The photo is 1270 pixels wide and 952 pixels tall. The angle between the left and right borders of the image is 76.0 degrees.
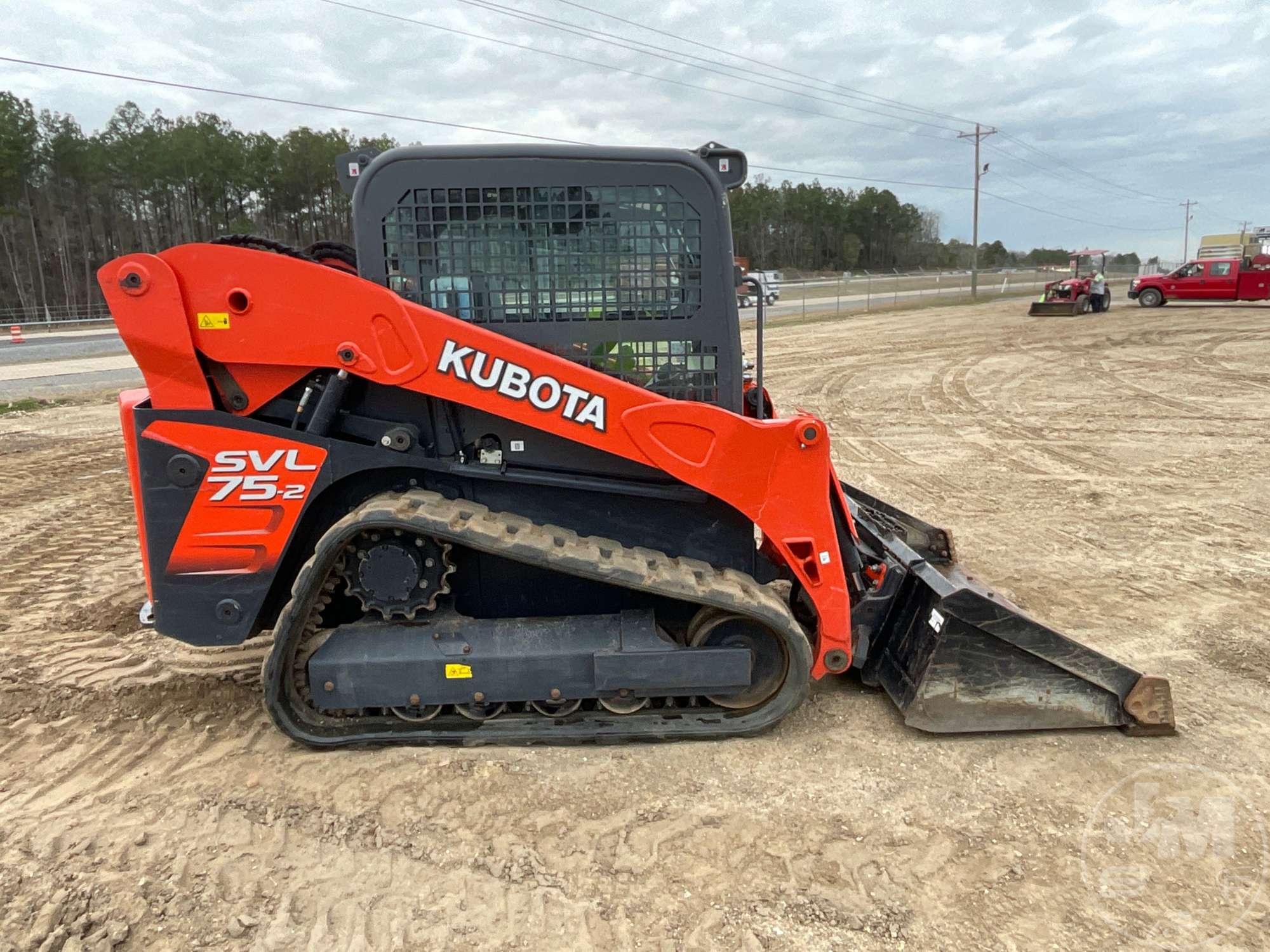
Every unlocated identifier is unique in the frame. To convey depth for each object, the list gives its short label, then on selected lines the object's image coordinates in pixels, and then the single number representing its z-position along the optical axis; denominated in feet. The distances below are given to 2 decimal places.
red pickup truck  83.71
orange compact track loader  10.20
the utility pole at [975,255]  114.52
